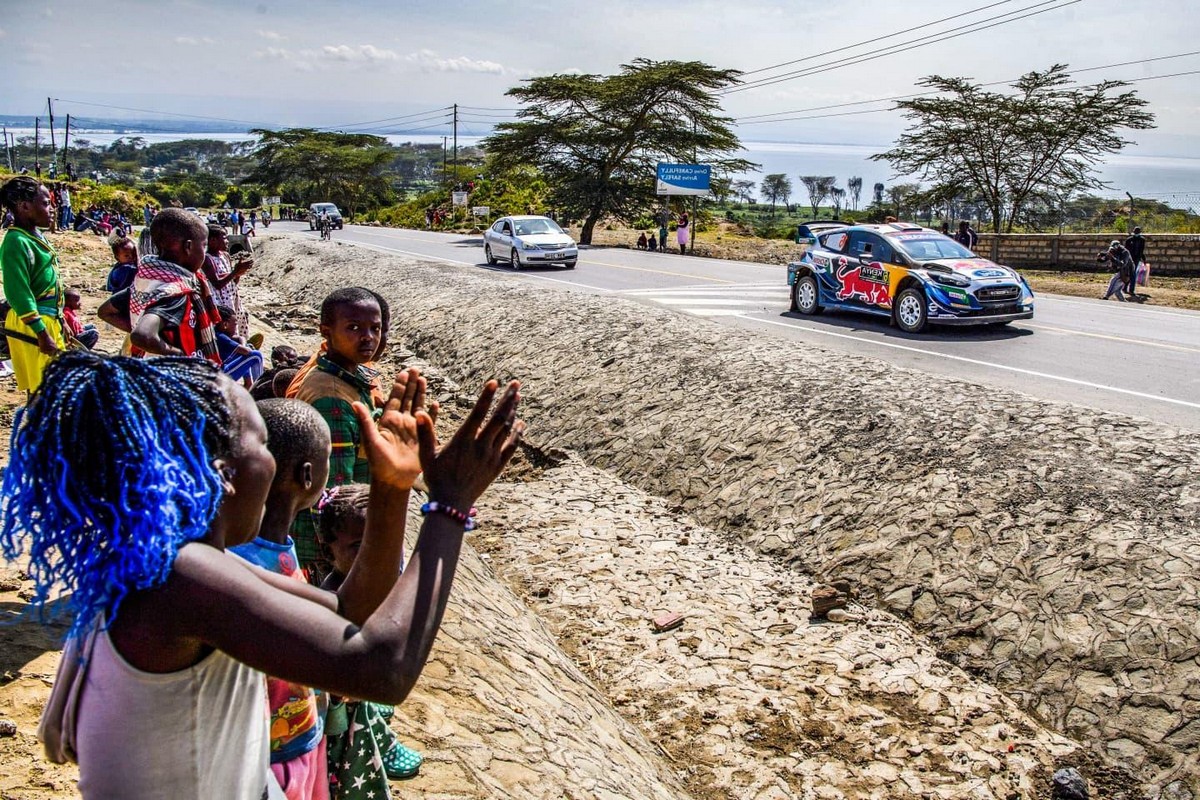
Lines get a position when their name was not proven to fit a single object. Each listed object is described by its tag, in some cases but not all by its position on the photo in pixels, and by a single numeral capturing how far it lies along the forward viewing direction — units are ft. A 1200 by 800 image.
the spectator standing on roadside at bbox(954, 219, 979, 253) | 75.41
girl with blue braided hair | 5.11
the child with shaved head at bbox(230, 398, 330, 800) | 7.97
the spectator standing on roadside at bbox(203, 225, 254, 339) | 20.84
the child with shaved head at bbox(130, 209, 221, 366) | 15.10
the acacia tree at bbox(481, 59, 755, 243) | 137.08
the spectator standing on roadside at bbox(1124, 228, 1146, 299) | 66.18
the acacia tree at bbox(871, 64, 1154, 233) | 111.96
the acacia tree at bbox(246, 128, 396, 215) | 266.98
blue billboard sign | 118.42
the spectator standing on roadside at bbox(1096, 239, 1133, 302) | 64.75
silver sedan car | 81.35
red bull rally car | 46.34
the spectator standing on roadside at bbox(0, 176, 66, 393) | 18.31
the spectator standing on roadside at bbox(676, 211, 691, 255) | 109.09
